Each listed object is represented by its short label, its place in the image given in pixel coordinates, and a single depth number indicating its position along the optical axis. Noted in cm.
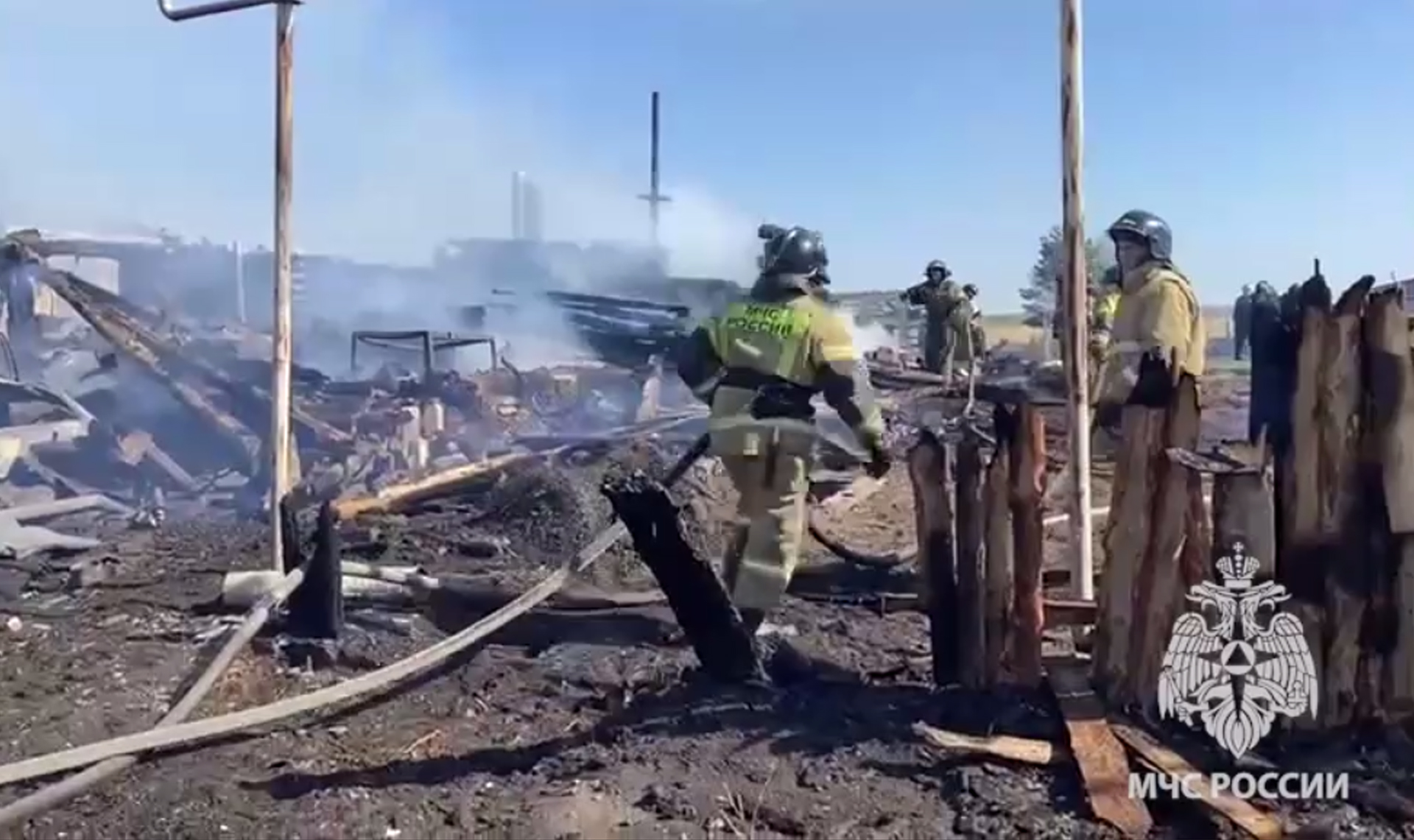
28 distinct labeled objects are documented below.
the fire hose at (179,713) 394
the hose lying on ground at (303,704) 413
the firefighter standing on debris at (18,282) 1298
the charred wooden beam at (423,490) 849
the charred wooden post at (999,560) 473
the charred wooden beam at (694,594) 504
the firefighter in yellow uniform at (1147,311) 595
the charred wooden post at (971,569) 479
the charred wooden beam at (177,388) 1177
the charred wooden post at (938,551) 486
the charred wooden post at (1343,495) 416
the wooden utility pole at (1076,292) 537
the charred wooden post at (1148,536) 434
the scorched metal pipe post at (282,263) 641
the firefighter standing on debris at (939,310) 1778
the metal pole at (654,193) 4188
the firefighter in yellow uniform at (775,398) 576
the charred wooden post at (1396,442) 407
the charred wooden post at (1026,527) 468
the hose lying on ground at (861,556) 738
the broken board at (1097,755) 385
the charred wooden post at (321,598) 586
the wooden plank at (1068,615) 502
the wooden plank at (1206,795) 368
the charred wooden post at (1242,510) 420
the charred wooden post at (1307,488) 423
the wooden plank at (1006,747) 425
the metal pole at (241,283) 2377
